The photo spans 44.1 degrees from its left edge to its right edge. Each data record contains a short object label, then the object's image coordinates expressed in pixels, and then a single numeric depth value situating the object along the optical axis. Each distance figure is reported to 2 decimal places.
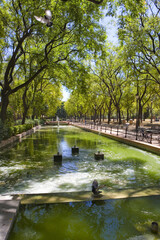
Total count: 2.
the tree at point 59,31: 13.10
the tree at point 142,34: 18.97
